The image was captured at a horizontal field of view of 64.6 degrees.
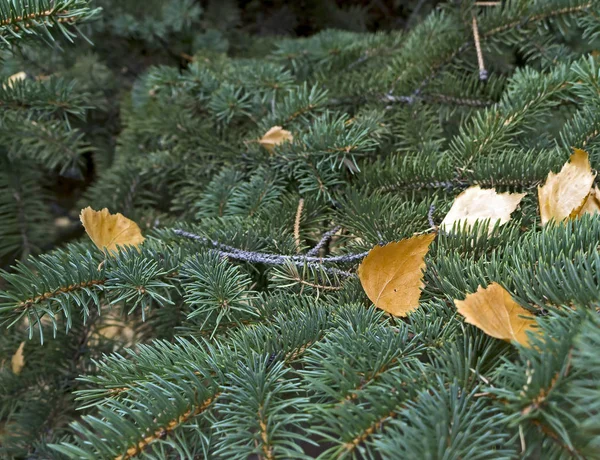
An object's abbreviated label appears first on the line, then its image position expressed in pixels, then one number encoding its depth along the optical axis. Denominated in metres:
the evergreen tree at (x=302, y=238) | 0.28
